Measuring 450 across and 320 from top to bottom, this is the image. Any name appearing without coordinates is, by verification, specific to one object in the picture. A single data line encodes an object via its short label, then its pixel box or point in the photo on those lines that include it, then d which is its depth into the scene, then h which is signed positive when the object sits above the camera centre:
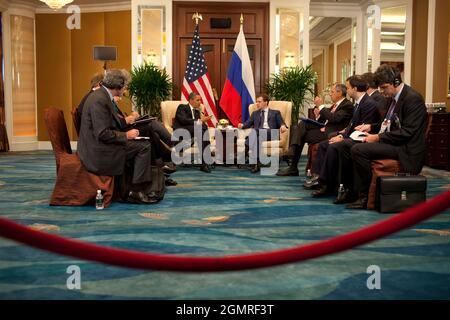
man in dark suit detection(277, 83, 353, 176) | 6.51 -0.18
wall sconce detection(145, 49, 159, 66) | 11.04 +1.09
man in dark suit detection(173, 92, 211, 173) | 8.64 -0.20
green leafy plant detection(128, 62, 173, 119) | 10.33 +0.42
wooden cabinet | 8.77 -0.52
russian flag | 10.16 +0.35
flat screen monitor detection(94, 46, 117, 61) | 11.38 +1.22
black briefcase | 4.80 -0.74
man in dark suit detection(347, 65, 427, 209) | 4.96 -0.24
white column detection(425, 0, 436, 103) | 10.21 +1.19
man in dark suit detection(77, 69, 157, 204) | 5.18 -0.33
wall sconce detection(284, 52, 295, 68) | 11.34 +1.09
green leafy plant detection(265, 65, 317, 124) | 10.62 +0.49
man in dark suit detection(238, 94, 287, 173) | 8.62 -0.23
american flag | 9.89 +0.53
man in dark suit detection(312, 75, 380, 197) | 5.73 -0.16
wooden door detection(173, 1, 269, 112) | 11.14 +1.60
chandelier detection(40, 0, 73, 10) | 10.55 +2.11
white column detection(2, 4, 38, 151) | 12.95 +0.33
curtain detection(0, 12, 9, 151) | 12.60 -0.30
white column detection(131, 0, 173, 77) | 10.97 +1.79
